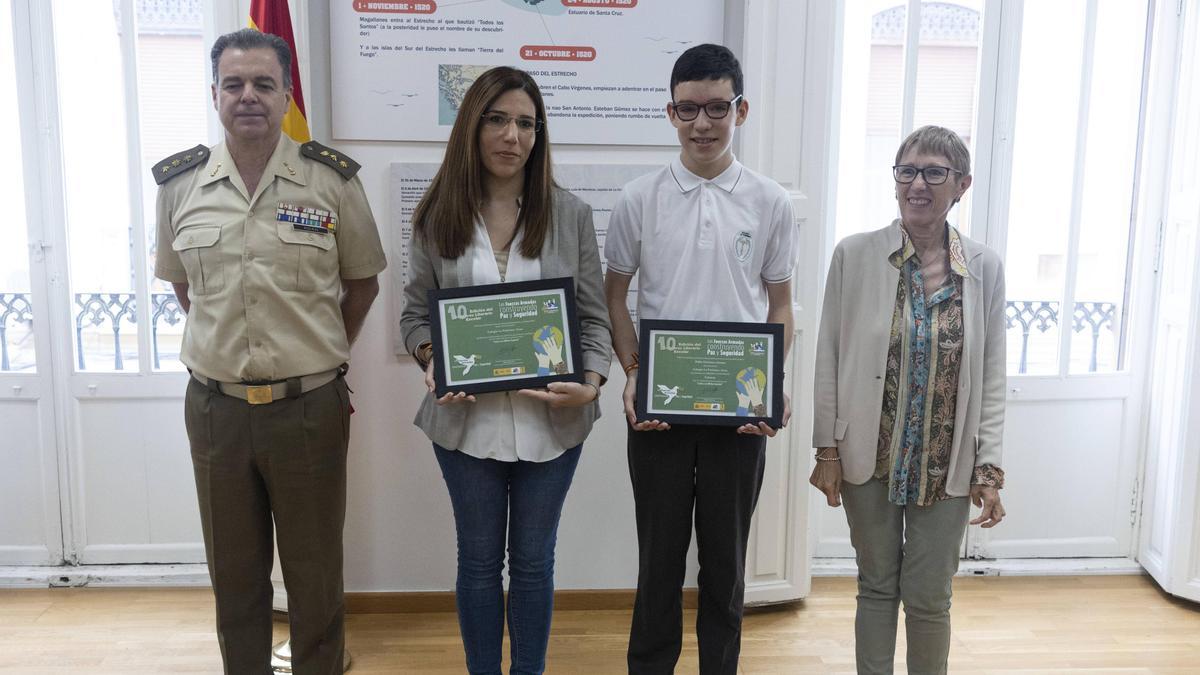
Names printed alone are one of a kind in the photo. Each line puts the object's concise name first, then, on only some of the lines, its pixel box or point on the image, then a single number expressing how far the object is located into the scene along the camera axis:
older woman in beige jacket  1.95
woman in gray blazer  1.99
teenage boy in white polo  2.03
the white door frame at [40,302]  2.98
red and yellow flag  2.41
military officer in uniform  2.02
